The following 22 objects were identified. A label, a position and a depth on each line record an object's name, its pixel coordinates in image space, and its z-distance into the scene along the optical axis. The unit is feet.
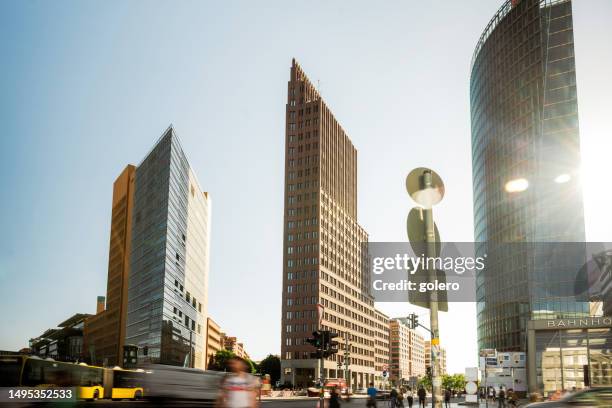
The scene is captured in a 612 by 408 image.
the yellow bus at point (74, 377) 98.68
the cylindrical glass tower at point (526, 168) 248.52
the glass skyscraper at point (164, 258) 298.76
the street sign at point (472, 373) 122.01
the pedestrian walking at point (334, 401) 55.31
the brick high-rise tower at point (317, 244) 384.88
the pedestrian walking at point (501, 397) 118.58
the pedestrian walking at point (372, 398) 83.66
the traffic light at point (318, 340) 57.98
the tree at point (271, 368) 449.48
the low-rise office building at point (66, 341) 515.87
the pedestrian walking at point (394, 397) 113.29
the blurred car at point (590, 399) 40.60
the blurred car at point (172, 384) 100.68
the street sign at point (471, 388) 109.40
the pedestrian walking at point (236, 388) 31.55
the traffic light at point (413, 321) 103.15
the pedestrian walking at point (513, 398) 114.11
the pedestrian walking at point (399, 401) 119.46
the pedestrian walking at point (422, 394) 125.59
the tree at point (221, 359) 446.65
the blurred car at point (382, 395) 193.75
